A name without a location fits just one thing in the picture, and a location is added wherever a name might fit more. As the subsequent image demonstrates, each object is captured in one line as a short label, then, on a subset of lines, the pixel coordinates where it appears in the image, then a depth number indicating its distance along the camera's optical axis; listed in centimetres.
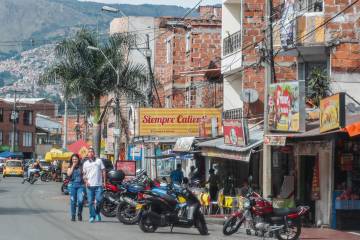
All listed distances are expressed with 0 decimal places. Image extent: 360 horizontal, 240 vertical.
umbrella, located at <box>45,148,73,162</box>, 6438
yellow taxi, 7900
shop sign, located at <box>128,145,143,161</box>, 5450
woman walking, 2180
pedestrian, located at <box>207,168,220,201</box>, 3047
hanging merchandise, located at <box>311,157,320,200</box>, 2330
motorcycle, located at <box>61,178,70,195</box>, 4029
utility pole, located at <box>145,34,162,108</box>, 4036
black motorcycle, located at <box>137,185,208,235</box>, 1962
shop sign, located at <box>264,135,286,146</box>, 2133
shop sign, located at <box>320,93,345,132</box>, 1839
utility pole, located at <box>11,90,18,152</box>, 10890
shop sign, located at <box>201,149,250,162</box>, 2419
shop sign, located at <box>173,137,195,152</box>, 3173
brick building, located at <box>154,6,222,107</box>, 4350
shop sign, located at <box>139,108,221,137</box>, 3462
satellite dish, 3084
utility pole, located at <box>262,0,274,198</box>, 2220
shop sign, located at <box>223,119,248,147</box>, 2466
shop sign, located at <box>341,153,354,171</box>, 2241
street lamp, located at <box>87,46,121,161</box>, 4292
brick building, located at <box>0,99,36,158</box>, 11788
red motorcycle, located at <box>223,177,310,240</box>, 1897
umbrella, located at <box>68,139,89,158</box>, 4468
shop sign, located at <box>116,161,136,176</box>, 3797
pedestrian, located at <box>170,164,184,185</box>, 3388
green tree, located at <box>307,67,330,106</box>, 2592
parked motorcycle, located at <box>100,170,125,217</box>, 2439
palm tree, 4359
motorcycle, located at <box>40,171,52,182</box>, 6812
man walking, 2166
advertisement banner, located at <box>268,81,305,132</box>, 2145
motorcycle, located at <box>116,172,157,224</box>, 2172
